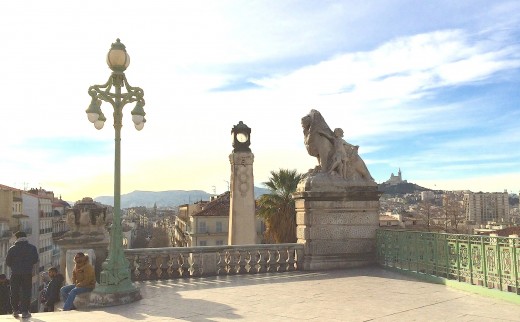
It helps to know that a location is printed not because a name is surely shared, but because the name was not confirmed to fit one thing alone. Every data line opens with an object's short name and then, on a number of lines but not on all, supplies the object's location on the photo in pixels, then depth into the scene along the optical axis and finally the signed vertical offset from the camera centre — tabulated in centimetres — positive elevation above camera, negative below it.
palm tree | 2272 +4
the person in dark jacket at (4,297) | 973 -165
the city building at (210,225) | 5338 -150
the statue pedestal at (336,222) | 1198 -31
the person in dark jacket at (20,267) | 763 -83
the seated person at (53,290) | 920 -144
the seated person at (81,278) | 823 -112
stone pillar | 1855 +40
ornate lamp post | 813 +149
